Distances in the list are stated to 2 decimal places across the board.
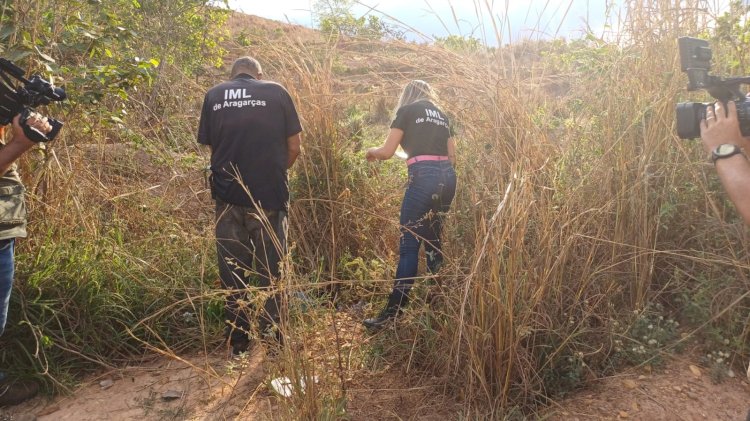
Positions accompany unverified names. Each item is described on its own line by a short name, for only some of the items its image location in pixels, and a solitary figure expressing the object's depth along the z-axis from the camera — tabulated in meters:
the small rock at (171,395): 2.80
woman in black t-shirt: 3.21
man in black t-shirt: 3.12
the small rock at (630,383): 2.24
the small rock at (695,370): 2.27
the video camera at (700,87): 1.58
